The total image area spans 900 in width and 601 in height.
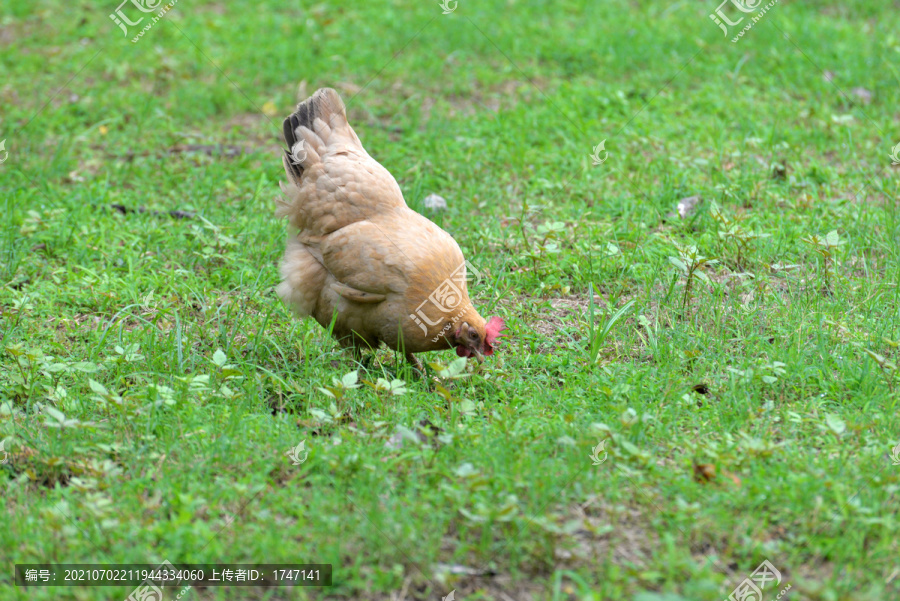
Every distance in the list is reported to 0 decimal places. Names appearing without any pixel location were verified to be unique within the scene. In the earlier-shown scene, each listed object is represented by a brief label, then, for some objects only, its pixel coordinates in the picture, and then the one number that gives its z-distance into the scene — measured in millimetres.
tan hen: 8414
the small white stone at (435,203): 11953
